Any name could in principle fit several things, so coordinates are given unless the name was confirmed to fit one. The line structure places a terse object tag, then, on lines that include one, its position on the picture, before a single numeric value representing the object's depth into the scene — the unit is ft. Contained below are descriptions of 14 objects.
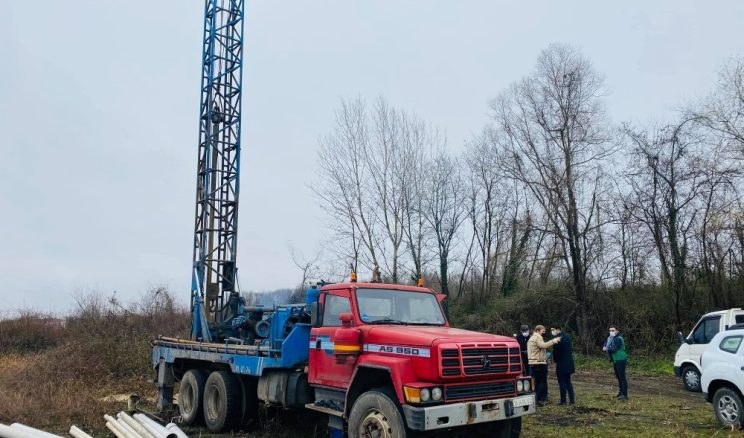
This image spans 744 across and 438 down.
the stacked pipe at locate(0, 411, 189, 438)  27.79
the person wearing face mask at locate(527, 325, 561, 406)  41.96
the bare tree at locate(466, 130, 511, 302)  100.63
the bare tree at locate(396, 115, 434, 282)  99.50
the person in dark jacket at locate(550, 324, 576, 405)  41.42
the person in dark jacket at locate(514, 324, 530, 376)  47.34
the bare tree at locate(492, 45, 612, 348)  82.33
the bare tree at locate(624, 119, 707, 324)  78.54
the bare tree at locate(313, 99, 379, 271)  98.68
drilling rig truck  23.03
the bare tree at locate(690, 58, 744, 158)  72.49
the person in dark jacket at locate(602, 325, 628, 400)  44.01
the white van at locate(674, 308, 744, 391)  49.88
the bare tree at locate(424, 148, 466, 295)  101.96
